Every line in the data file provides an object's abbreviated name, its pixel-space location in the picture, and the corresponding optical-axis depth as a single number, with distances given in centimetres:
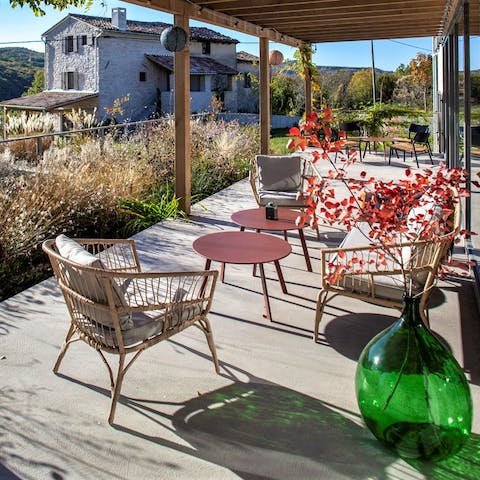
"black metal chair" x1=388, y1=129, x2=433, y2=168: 1101
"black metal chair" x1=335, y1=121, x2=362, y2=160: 1240
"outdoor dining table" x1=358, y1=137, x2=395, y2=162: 1113
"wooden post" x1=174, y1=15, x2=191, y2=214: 676
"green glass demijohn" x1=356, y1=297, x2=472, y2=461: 219
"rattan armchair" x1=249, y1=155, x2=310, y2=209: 659
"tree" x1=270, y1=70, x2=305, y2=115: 2588
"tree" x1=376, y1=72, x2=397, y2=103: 2462
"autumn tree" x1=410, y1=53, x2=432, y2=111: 1992
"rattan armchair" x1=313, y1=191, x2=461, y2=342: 316
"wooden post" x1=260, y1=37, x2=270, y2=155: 970
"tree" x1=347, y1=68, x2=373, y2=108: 2622
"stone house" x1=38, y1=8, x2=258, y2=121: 3077
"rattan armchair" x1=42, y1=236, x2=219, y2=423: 261
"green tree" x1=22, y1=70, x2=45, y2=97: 3944
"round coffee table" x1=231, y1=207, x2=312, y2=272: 476
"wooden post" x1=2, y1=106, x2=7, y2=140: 899
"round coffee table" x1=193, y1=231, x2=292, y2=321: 388
